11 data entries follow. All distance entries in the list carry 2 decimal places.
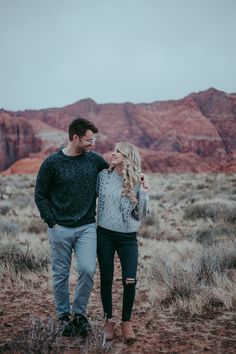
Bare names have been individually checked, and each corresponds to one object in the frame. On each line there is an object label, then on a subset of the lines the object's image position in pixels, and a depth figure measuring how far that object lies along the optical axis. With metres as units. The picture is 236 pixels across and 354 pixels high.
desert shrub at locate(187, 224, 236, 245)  7.75
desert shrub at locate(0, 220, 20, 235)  8.52
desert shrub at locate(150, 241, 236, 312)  4.61
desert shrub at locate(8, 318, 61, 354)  3.08
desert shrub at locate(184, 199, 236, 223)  10.25
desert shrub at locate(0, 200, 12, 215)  12.20
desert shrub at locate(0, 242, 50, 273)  6.02
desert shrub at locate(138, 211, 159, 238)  9.19
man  3.83
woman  3.79
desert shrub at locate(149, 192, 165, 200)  17.59
